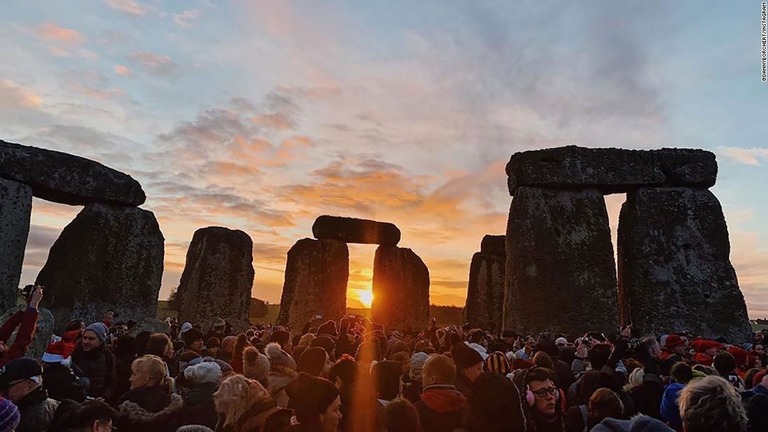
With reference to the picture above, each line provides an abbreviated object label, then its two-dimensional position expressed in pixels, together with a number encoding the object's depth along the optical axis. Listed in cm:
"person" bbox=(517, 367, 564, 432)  362
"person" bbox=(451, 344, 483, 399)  399
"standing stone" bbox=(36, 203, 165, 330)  1216
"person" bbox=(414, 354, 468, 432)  342
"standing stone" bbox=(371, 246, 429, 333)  1980
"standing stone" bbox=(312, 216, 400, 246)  1972
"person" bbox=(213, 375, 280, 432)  330
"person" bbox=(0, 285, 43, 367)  452
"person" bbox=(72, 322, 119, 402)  480
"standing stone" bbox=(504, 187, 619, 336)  1230
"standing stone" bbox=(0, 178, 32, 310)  1096
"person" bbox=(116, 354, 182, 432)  352
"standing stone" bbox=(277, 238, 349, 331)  1884
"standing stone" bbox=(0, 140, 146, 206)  1155
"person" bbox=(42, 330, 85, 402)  397
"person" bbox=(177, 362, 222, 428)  375
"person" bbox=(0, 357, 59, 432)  321
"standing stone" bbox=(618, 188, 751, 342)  1215
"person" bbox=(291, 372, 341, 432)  309
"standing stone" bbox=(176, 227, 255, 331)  1566
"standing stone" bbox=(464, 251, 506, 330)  1786
